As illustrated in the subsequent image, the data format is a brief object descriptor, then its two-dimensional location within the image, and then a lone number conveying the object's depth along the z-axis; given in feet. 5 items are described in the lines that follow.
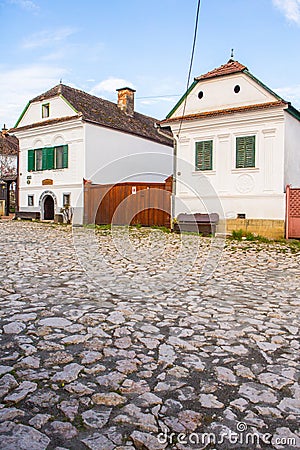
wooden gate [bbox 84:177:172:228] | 63.16
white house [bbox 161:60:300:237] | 47.52
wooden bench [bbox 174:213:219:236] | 50.85
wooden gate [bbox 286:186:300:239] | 45.93
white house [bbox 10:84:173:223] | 70.74
